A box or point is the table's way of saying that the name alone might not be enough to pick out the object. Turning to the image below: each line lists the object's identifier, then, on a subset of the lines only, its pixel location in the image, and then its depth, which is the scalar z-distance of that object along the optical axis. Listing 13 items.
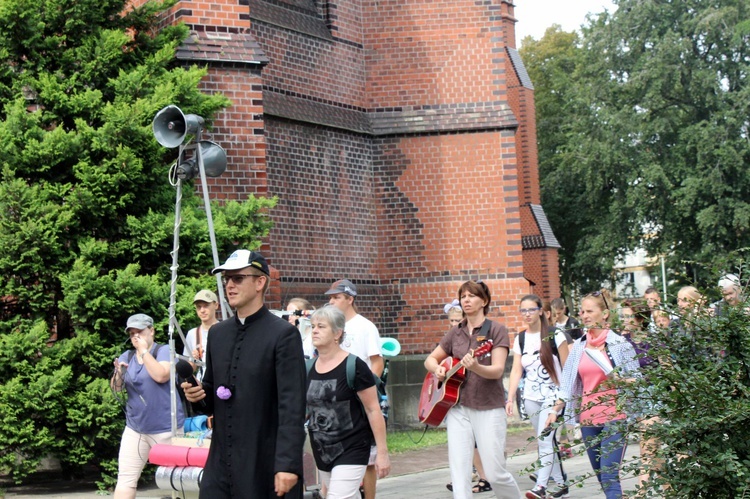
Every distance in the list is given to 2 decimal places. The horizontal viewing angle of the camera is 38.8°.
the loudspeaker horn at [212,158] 9.30
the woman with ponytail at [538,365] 9.62
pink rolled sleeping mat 6.64
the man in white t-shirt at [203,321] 9.09
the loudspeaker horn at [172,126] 8.50
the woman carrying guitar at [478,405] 7.61
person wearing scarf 7.91
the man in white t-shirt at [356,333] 8.73
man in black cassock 4.98
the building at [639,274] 85.38
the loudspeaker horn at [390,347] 10.14
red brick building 16.66
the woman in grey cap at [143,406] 8.35
